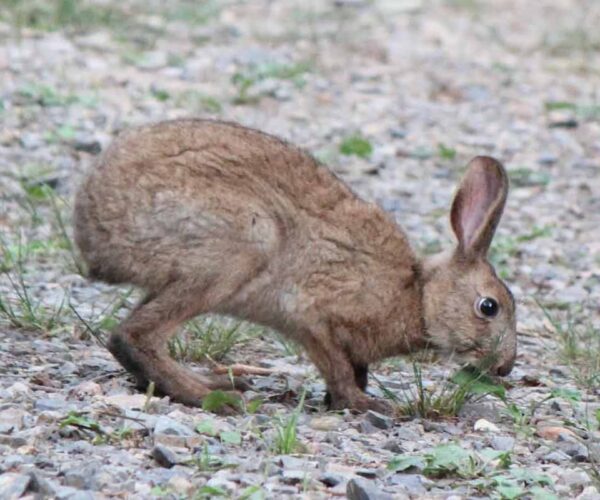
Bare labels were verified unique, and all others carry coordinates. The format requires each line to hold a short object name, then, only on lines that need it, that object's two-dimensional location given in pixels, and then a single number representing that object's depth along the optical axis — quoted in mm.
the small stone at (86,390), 12607
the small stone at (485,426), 13062
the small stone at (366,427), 12797
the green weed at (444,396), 13289
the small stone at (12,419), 11203
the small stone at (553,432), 12945
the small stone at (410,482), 10945
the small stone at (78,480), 10125
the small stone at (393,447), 12062
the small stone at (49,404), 11875
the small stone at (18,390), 12258
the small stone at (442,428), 12961
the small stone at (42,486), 9898
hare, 12977
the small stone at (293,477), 10719
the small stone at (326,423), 12698
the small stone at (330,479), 10820
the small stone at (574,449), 12383
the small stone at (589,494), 11031
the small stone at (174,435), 11258
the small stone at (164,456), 10766
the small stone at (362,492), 10484
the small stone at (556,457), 12219
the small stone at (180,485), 10219
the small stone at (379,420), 12969
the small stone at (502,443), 12391
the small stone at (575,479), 11430
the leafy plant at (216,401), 12828
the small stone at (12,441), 10867
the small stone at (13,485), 9797
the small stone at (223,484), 10260
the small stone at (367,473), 11148
